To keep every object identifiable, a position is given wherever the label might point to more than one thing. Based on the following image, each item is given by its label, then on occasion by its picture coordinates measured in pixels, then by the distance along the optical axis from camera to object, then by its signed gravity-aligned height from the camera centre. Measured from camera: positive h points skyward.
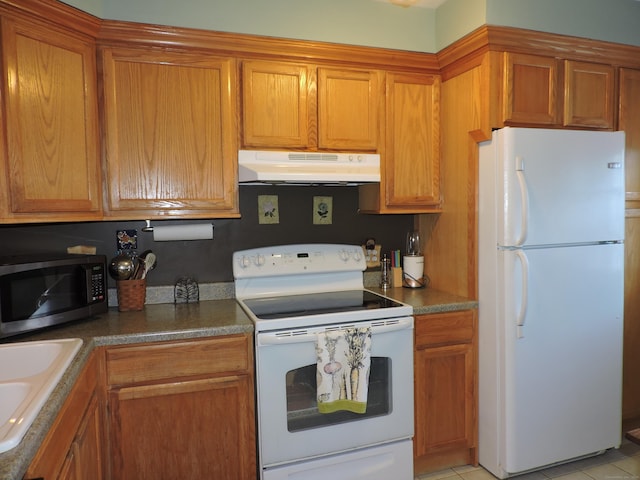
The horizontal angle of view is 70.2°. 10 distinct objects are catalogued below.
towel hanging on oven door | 1.98 -0.66
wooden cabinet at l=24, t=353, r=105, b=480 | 1.09 -0.62
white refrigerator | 2.15 -0.39
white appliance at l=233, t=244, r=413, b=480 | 1.97 -0.81
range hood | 2.18 +0.25
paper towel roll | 2.36 -0.06
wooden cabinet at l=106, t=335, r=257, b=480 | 1.83 -0.79
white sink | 1.01 -0.45
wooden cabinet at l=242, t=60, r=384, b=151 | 2.25 +0.57
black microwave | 1.70 -0.28
